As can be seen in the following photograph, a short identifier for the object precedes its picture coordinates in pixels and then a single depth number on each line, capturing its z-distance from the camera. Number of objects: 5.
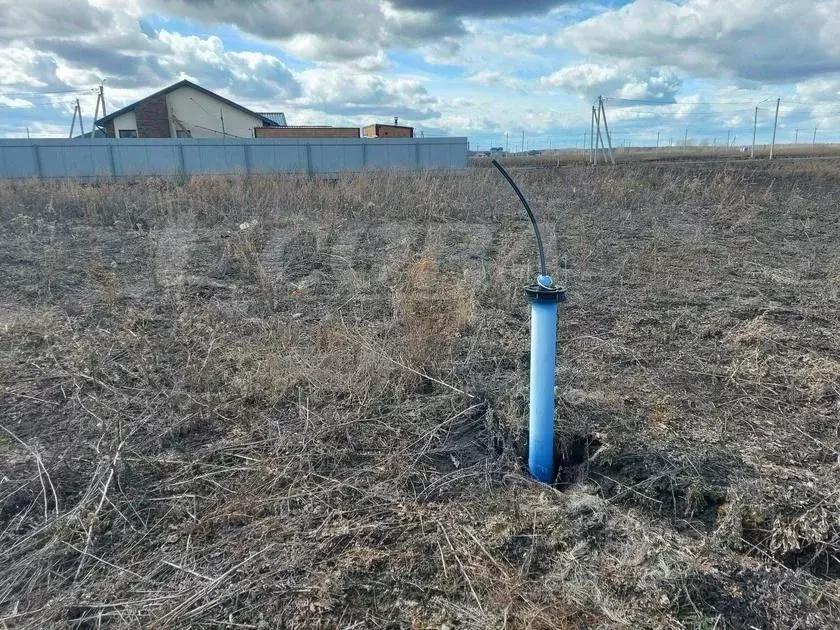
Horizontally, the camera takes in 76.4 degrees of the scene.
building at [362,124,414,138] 27.28
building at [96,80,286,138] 28.81
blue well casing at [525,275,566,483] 2.10
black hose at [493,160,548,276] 2.01
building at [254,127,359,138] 26.98
